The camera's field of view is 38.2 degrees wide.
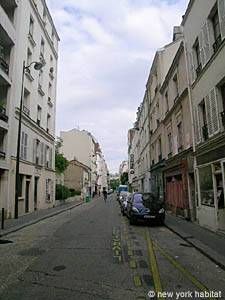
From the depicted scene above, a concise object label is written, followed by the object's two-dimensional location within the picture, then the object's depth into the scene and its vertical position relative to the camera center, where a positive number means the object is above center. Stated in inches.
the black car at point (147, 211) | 623.8 -25.5
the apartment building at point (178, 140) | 677.9 +137.4
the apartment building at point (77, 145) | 3189.0 +531.9
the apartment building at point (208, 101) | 474.9 +156.6
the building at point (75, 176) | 2551.7 +179.5
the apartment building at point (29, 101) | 789.9 +293.6
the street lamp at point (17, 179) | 725.0 +47.1
